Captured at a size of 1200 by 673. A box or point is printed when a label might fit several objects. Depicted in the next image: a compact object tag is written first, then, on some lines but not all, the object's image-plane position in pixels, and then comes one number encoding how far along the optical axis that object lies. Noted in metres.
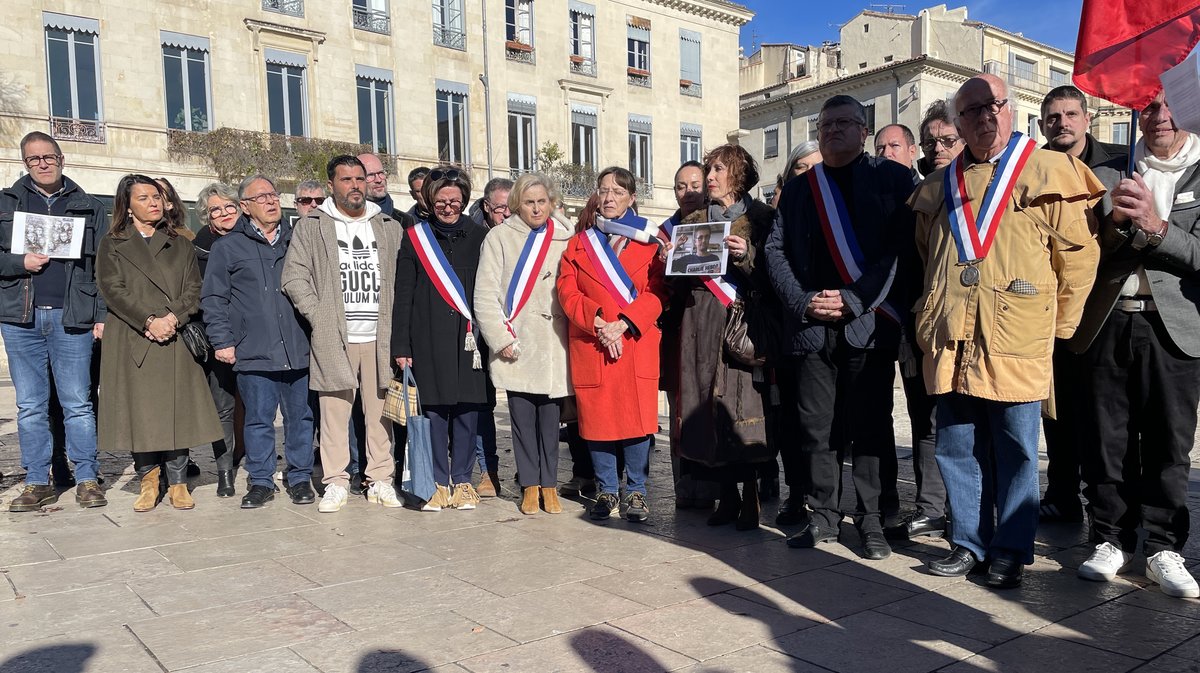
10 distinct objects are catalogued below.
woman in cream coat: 5.80
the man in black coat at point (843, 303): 4.59
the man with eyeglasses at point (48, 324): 5.91
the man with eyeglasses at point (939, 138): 5.55
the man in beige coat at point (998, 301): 3.99
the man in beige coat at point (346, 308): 5.92
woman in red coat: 5.51
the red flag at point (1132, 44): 3.45
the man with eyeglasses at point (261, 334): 6.01
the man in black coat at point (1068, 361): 4.66
